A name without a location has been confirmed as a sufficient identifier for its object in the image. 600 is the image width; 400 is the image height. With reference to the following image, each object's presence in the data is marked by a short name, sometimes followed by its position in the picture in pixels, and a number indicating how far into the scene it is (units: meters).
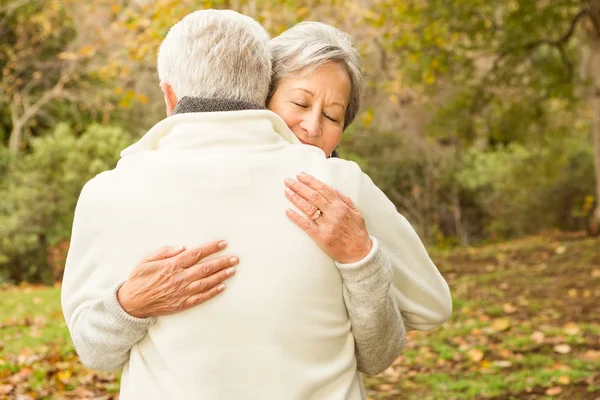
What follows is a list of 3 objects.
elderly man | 1.75
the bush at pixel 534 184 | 15.58
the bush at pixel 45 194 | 16.47
